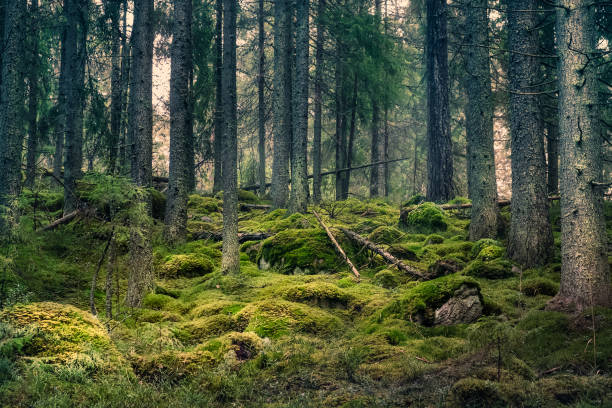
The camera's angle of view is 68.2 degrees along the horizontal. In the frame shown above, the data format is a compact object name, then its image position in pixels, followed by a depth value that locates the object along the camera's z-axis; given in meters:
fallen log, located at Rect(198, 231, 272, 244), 11.63
